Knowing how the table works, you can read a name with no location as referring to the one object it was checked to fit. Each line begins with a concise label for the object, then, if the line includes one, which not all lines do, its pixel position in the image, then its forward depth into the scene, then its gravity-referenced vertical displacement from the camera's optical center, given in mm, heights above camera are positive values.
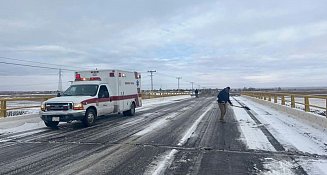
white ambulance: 13750 -160
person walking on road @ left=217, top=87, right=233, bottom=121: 16344 -196
